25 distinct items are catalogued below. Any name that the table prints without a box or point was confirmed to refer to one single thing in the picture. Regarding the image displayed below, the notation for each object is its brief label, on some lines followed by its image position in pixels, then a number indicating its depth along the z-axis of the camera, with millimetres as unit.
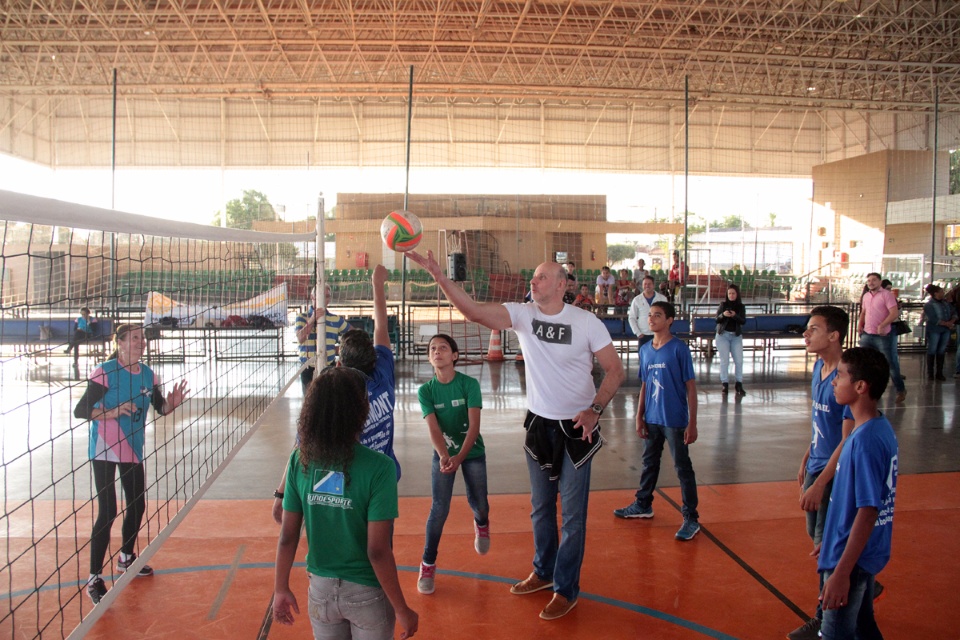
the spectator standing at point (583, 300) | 13060
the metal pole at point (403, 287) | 12156
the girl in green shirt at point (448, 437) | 4152
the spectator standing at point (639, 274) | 18897
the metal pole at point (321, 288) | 5242
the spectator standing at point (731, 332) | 10102
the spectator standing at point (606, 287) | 18375
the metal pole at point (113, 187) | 12989
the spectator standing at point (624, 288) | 19031
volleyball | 5559
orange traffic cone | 13738
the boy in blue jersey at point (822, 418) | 3648
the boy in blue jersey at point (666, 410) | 4898
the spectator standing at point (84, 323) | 10819
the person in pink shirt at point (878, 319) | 9648
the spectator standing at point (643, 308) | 9977
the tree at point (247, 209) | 37959
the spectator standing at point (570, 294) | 9891
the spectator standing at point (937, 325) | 11359
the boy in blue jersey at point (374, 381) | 3324
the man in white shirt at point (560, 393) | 3828
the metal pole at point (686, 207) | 14352
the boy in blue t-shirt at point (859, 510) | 2709
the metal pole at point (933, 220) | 14477
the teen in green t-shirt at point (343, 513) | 2357
